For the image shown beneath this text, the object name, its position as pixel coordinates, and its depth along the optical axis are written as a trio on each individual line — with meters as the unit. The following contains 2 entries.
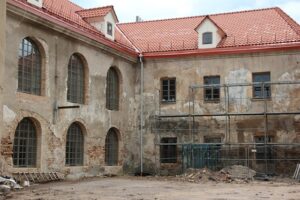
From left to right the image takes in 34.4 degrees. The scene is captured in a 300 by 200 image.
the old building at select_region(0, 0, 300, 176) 20.77
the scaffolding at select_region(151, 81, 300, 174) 24.58
